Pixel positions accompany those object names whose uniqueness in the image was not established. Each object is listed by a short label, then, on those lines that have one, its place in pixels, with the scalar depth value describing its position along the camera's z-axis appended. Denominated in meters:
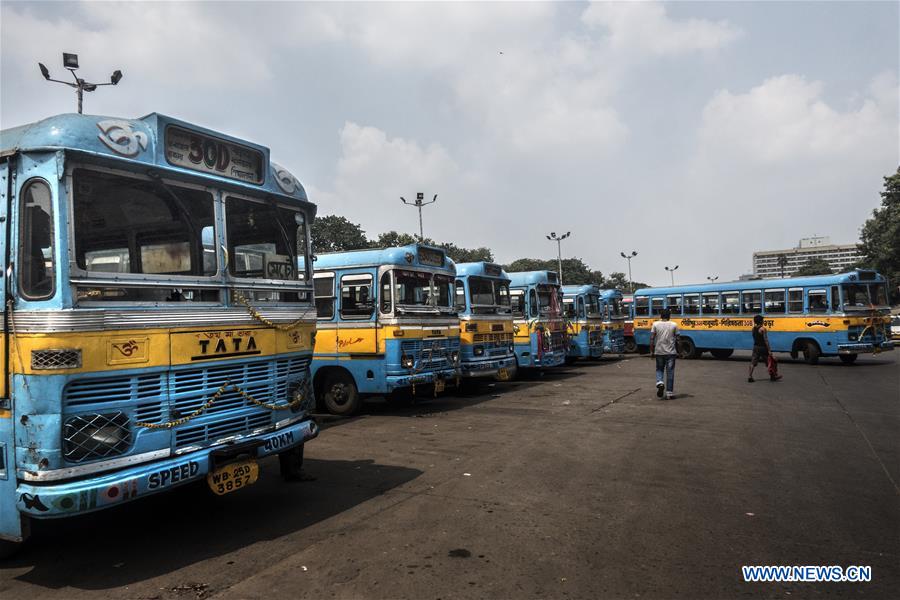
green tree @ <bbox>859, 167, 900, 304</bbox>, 40.06
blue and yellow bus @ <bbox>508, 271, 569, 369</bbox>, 16.36
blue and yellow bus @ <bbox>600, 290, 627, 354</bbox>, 24.66
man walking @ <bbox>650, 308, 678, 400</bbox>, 11.94
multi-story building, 167.24
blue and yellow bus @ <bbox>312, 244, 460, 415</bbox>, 10.53
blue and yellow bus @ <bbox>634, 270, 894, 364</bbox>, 18.39
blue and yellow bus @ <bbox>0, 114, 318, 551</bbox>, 3.89
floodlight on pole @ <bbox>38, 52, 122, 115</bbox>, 17.39
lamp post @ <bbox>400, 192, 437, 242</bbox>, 31.20
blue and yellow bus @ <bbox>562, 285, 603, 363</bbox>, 20.91
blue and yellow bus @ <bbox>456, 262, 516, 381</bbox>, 13.27
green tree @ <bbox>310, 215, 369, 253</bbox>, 57.22
